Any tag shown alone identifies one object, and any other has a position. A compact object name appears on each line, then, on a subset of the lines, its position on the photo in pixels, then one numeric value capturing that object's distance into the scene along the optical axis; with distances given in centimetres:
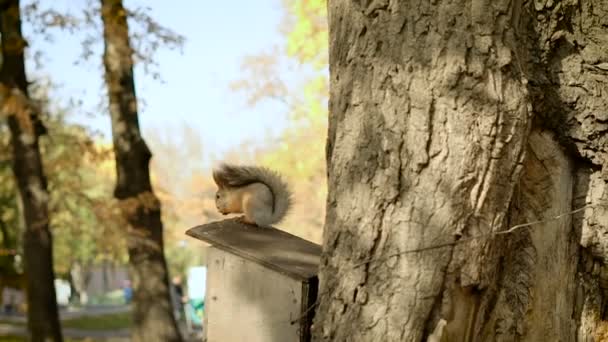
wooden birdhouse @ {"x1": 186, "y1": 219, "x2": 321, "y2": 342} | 386
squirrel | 452
